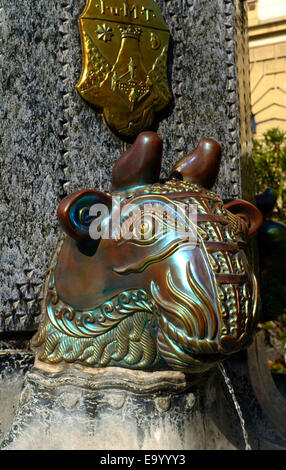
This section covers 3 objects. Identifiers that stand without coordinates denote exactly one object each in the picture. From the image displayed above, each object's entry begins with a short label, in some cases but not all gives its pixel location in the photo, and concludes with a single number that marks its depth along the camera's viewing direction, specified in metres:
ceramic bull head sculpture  1.88
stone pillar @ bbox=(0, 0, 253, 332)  2.37
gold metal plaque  2.51
